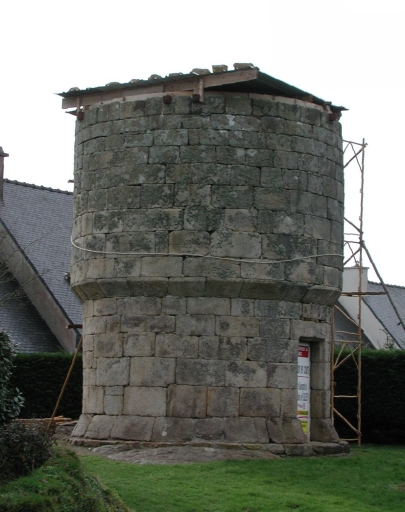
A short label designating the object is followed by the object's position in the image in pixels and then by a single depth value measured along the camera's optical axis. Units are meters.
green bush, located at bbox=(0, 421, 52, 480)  10.83
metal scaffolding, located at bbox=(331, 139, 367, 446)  19.70
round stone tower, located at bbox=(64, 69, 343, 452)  15.32
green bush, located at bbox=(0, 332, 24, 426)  12.33
